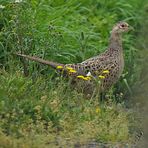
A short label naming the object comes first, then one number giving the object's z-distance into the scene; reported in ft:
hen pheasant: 61.87
